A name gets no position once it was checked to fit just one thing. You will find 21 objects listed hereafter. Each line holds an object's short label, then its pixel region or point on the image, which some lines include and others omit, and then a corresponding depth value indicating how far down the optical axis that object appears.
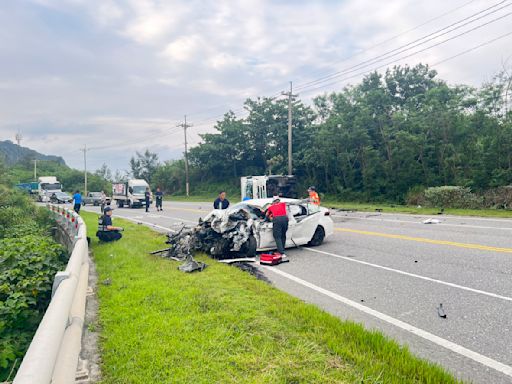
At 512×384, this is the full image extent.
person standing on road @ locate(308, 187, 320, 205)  14.40
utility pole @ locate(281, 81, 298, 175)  28.87
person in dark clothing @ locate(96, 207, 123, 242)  11.38
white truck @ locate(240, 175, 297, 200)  24.39
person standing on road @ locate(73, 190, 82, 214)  19.91
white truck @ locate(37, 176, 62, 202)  44.28
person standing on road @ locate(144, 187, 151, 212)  26.97
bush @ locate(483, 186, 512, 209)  18.73
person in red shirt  9.15
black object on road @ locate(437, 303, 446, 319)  4.96
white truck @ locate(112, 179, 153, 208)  32.75
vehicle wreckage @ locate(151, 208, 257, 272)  8.90
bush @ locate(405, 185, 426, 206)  23.14
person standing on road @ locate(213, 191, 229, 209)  14.02
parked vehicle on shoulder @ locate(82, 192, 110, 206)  40.97
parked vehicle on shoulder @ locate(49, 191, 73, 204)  42.62
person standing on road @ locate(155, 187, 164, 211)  25.77
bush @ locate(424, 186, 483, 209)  19.84
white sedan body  9.41
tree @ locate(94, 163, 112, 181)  83.75
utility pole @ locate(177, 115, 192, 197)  47.97
